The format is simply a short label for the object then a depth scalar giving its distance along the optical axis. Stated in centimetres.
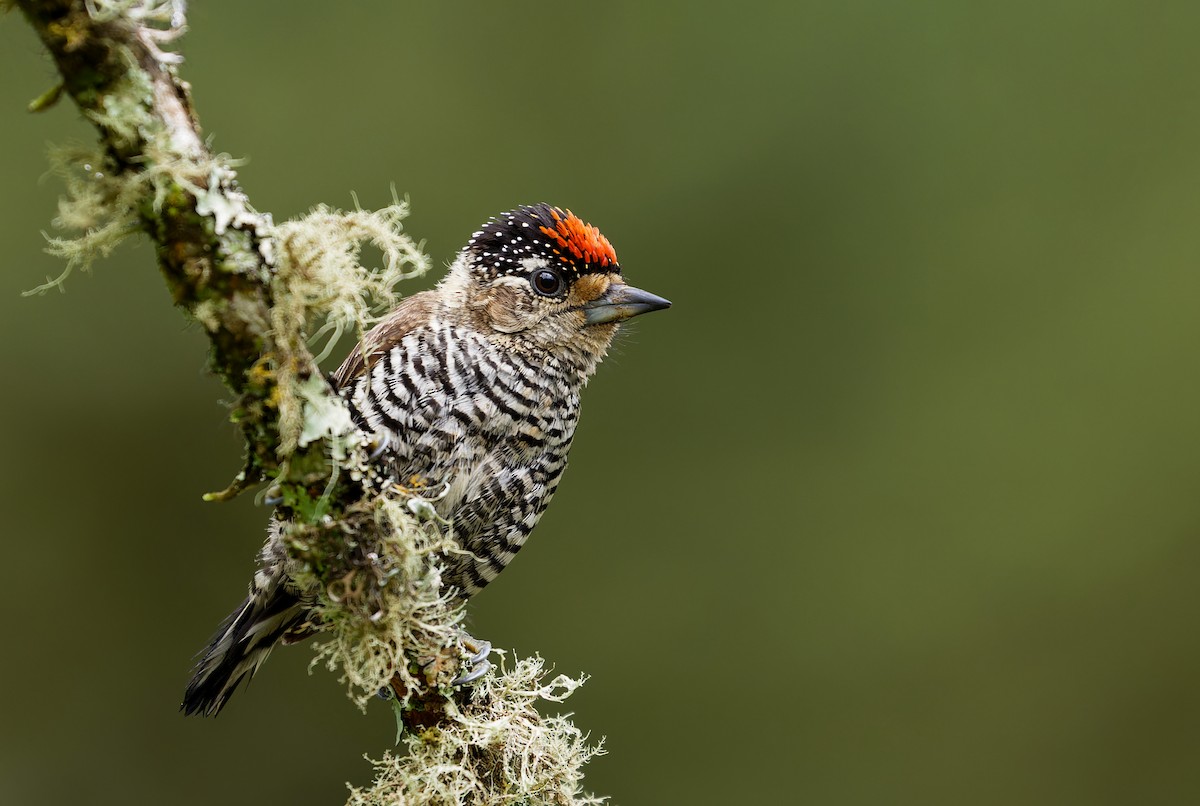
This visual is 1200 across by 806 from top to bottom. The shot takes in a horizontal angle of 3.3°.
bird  276
